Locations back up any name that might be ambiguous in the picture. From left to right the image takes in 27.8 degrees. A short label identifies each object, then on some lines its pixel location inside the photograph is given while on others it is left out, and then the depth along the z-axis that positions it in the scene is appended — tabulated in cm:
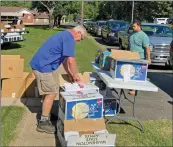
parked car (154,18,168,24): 5831
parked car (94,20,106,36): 3175
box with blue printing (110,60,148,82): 564
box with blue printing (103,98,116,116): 640
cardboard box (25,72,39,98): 767
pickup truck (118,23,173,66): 1266
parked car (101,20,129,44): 2236
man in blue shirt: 523
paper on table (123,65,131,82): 564
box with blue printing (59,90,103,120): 500
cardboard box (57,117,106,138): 485
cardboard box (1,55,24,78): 766
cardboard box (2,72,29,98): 764
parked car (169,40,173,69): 1014
